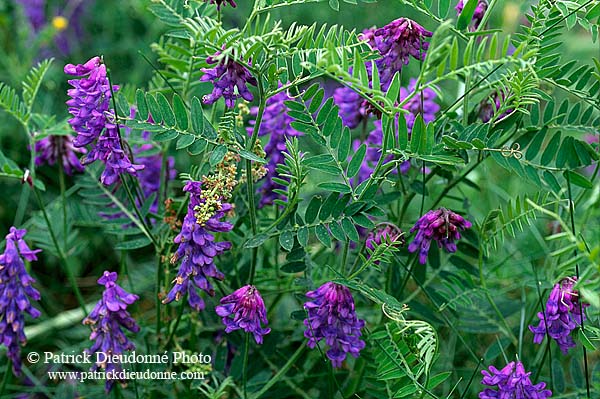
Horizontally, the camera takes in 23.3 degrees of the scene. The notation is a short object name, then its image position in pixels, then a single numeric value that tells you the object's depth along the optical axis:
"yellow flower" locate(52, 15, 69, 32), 0.87
